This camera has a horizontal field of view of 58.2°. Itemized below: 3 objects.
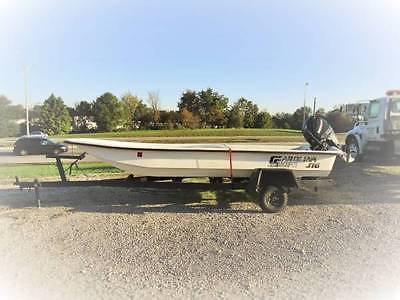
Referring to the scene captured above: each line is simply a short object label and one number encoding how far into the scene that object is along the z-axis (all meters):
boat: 5.00
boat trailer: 5.11
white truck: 9.15
